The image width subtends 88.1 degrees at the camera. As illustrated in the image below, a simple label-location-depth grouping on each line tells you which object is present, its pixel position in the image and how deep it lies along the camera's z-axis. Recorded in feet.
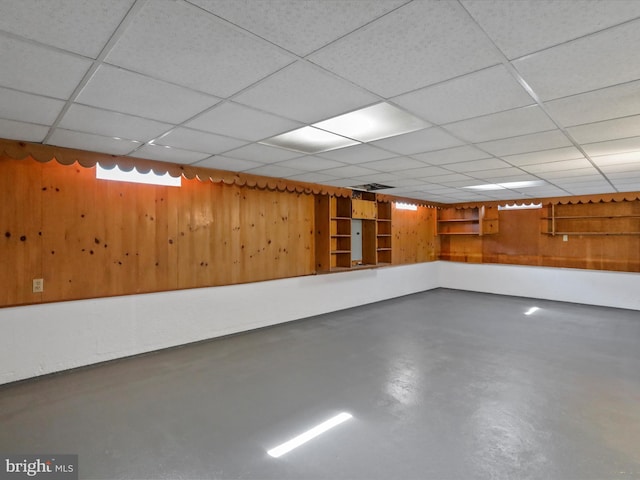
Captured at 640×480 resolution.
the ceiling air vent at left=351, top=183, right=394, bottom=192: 17.61
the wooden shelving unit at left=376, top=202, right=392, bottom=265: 22.44
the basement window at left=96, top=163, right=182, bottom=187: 11.42
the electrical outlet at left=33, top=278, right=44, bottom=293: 10.25
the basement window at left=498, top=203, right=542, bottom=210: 23.60
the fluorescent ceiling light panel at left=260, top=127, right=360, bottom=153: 8.73
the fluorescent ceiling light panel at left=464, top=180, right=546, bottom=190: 16.44
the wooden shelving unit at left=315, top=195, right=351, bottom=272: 17.89
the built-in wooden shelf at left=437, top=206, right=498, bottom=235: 26.00
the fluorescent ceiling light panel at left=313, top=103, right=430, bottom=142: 7.20
